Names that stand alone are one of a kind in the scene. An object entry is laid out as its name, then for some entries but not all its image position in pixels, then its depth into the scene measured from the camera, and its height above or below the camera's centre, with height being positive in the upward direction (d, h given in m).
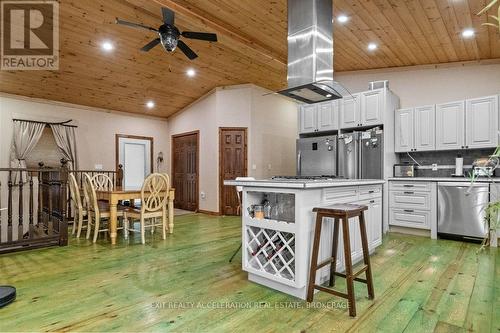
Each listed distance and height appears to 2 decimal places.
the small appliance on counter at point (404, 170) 4.95 -0.03
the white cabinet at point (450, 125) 4.54 +0.68
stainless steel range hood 3.26 +1.37
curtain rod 5.90 +0.97
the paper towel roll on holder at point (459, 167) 4.60 +0.02
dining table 4.08 -0.42
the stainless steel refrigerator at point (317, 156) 5.30 +0.23
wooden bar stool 2.12 -0.66
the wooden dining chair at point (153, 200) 4.16 -0.46
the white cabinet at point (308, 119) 5.73 +0.99
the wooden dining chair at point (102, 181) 5.73 -0.25
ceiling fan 3.28 +1.61
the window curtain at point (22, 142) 5.68 +0.53
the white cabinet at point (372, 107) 4.91 +1.05
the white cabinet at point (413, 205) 4.48 -0.58
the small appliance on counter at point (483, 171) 4.11 -0.04
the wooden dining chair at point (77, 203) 4.41 -0.53
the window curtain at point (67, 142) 6.22 +0.59
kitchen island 2.35 -0.53
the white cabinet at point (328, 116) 5.46 +0.99
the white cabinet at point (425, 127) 4.79 +0.68
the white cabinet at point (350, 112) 5.19 +1.01
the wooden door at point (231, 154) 6.80 +0.34
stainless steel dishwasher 4.09 -0.61
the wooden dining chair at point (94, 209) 4.17 -0.61
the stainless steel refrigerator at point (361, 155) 4.93 +0.24
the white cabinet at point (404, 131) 5.01 +0.65
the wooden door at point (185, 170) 7.43 -0.04
